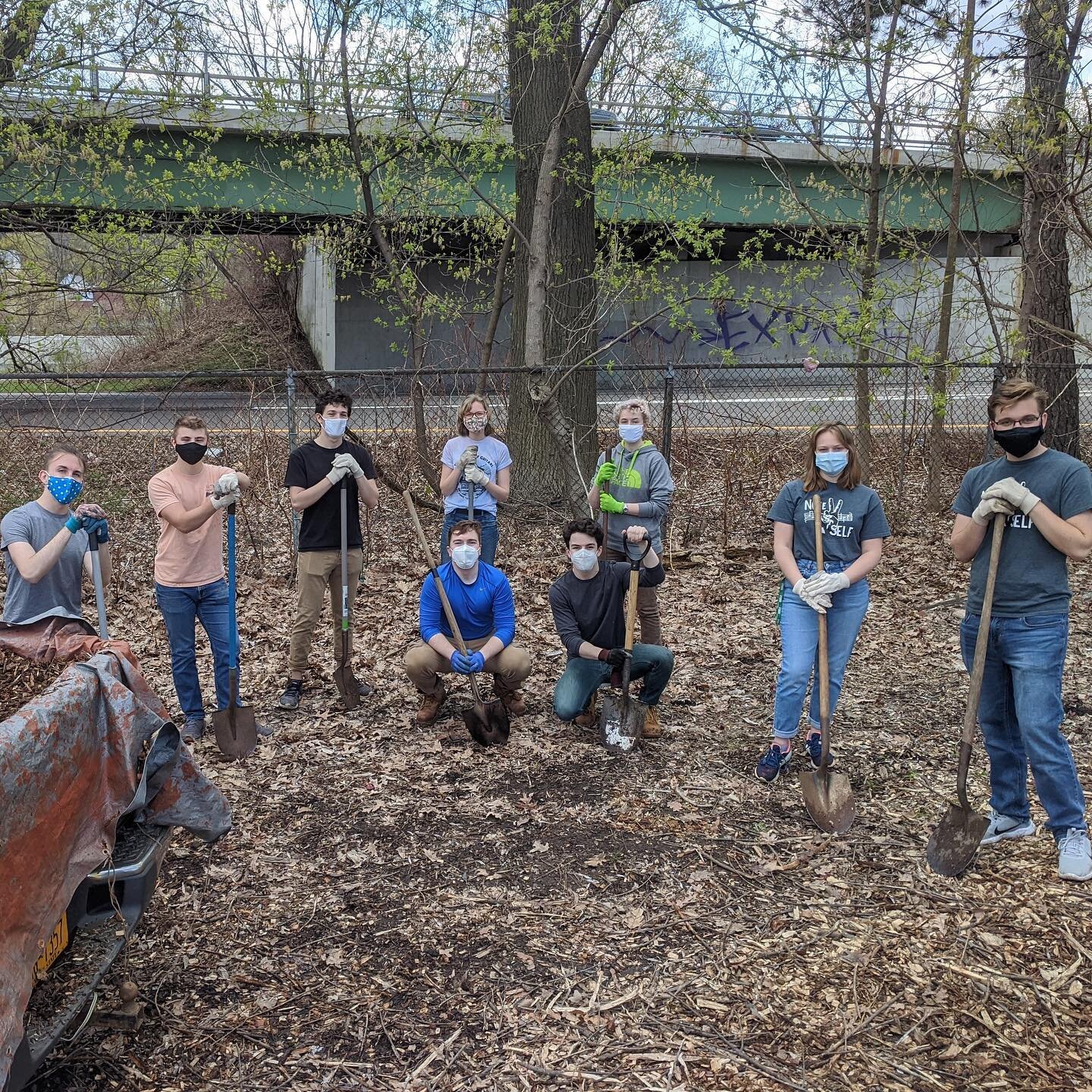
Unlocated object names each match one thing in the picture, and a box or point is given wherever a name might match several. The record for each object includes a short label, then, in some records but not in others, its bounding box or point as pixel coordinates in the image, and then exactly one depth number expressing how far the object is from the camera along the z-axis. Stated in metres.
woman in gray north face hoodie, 5.73
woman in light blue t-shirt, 6.48
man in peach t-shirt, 5.20
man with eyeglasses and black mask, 3.83
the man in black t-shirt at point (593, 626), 5.38
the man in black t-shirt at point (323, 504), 5.84
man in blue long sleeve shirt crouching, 5.56
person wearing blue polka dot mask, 4.34
